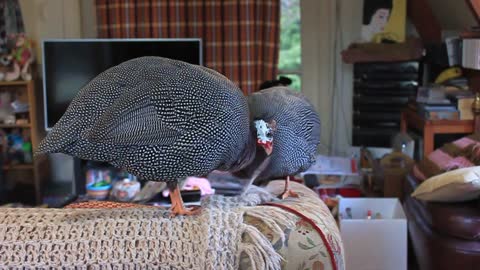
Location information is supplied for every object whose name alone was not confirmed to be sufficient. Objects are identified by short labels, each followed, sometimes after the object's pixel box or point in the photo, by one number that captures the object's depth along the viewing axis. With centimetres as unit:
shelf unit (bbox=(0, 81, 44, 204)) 332
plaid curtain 330
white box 211
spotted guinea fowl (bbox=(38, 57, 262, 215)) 101
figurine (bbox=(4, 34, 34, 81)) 328
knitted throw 94
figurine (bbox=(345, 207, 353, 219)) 242
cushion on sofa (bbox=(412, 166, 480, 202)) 175
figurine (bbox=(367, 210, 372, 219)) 239
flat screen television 322
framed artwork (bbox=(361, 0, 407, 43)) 311
